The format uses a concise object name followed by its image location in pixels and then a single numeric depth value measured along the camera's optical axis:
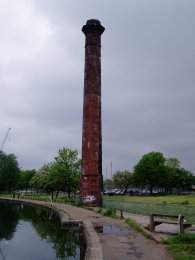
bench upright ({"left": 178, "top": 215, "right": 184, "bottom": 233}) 9.21
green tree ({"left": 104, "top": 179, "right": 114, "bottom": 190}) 101.79
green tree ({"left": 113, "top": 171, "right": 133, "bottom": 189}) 75.94
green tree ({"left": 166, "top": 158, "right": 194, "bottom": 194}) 61.45
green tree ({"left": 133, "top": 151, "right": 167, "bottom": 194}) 54.39
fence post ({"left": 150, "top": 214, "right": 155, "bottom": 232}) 10.09
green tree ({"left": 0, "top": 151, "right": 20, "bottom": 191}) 61.63
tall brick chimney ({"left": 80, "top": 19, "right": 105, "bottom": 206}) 24.26
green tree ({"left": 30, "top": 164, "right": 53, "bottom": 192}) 40.57
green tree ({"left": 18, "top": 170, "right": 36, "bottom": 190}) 80.00
